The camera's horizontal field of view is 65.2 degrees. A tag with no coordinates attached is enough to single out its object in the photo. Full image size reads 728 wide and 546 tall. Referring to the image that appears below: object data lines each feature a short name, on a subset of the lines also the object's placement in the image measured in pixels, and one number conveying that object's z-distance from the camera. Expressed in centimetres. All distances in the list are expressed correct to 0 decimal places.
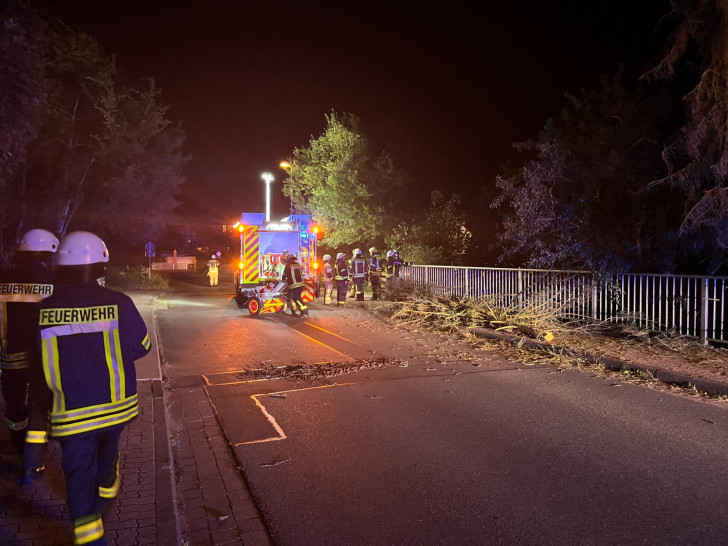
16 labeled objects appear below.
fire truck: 1634
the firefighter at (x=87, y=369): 318
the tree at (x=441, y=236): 2092
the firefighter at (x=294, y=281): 1474
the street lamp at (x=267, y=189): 1791
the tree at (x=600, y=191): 1221
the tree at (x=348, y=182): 2348
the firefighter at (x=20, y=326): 448
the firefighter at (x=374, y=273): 1908
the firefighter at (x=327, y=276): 1856
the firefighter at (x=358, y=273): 1867
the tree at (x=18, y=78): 917
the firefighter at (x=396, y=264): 1966
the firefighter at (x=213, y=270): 2992
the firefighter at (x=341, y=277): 1747
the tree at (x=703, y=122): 957
